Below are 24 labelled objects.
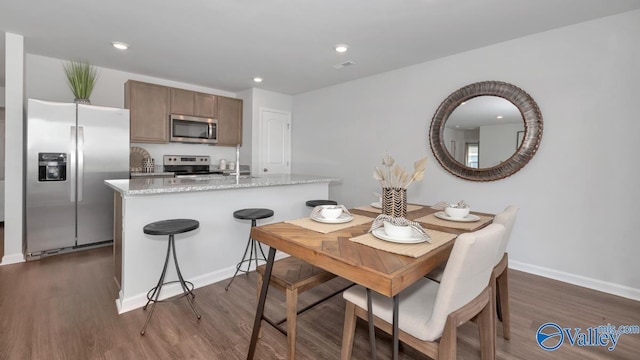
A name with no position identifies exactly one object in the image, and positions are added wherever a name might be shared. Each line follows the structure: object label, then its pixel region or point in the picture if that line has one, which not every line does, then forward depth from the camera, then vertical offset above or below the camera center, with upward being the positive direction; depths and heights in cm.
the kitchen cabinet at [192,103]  448 +111
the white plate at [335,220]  174 -28
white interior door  528 +59
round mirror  291 +52
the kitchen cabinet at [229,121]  505 +92
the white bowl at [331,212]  176 -23
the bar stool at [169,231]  197 -42
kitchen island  222 -48
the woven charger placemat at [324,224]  162 -30
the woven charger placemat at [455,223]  173 -29
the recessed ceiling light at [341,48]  314 +141
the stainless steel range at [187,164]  460 +11
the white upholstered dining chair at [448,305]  113 -60
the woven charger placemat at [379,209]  220 -26
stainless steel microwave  448 +69
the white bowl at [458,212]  190 -24
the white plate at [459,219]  187 -27
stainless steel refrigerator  317 -2
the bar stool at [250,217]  251 -39
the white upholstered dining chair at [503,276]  160 -61
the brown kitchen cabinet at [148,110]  407 +88
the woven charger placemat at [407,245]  126 -32
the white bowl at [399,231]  140 -27
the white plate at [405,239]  136 -30
